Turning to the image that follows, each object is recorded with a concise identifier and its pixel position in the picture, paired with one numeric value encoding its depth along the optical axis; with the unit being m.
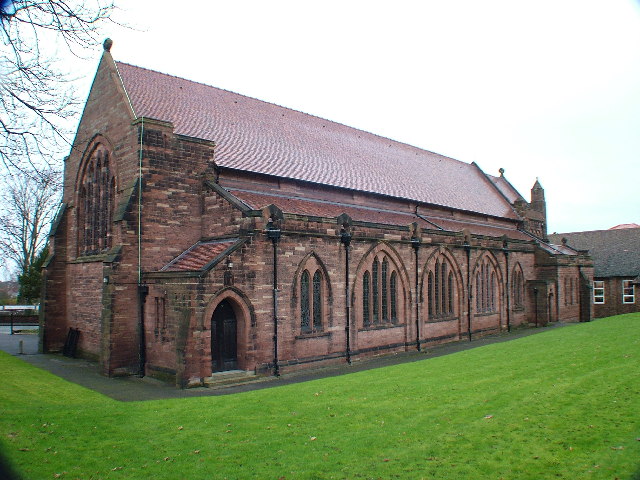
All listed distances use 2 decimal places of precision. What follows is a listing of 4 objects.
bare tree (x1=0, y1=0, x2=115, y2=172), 8.73
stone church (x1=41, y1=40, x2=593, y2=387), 18.02
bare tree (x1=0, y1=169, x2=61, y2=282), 42.41
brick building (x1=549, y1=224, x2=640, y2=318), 43.00
